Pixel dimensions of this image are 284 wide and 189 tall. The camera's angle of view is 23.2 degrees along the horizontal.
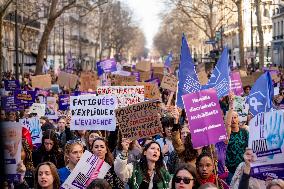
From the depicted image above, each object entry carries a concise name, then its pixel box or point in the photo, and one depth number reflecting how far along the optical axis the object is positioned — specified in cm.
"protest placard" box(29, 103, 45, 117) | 1372
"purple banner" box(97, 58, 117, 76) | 2402
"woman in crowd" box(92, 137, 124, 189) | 675
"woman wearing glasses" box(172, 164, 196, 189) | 556
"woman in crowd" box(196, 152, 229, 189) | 635
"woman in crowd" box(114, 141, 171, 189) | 662
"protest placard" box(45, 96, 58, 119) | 1439
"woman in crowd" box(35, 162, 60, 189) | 587
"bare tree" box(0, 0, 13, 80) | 2296
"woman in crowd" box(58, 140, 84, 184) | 672
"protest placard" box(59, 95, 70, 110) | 1530
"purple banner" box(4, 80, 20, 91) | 1870
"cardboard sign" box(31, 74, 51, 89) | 1944
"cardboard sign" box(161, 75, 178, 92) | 1595
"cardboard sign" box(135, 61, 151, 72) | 2825
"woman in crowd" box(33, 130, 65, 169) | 804
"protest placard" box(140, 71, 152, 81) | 2376
